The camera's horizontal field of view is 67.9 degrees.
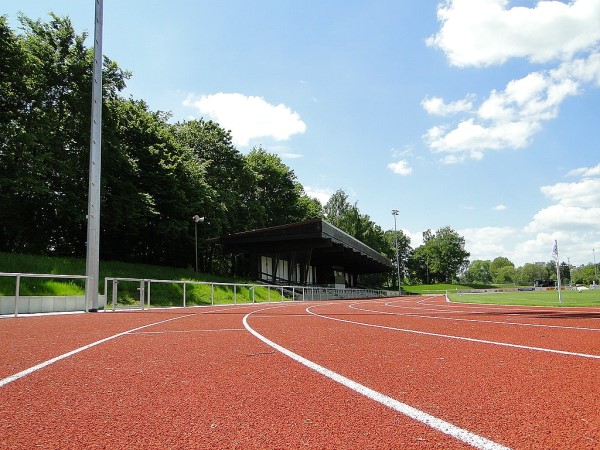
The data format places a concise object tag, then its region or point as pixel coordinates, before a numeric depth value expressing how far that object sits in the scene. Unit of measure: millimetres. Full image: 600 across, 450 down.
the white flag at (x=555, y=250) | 18344
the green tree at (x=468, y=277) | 185375
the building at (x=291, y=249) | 40406
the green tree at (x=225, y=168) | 47312
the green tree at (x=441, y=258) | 135000
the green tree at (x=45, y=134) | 24203
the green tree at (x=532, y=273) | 180825
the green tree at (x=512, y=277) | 195650
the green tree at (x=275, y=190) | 59719
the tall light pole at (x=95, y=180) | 15586
